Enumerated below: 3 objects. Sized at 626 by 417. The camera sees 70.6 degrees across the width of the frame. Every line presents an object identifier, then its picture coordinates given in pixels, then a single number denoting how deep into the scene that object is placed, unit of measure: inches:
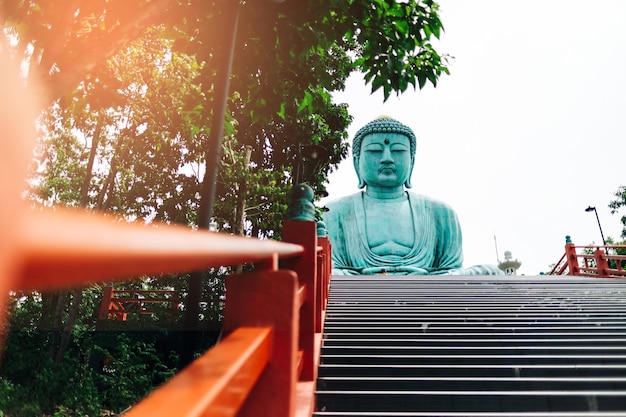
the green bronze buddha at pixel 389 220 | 457.7
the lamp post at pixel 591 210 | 1034.0
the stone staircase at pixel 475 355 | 106.3
